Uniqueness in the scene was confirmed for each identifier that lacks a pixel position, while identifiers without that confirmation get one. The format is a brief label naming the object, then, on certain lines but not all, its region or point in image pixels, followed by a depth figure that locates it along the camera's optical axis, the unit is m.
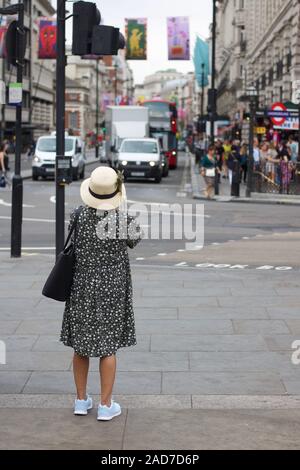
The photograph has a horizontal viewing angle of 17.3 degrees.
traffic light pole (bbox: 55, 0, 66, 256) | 12.33
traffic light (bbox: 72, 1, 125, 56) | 11.28
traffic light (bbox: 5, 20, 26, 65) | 13.12
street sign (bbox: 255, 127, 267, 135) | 34.17
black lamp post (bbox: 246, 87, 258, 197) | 29.11
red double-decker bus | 52.91
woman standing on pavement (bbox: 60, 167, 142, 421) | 6.07
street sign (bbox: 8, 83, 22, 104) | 13.52
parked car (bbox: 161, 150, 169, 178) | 41.81
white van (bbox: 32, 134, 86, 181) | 38.12
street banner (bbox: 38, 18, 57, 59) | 56.78
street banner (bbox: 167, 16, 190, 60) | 53.16
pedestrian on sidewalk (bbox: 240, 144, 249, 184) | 36.84
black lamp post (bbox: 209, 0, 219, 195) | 34.21
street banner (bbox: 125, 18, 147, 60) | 54.97
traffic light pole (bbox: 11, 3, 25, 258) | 13.61
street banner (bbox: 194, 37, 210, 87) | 68.96
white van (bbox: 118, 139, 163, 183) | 38.22
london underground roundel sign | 31.44
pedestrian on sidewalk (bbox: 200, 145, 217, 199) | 29.45
